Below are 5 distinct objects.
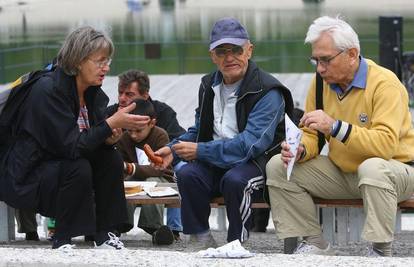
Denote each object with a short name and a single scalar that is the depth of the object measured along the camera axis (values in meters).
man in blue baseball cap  12.79
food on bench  14.57
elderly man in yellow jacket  11.99
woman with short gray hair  12.89
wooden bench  12.82
